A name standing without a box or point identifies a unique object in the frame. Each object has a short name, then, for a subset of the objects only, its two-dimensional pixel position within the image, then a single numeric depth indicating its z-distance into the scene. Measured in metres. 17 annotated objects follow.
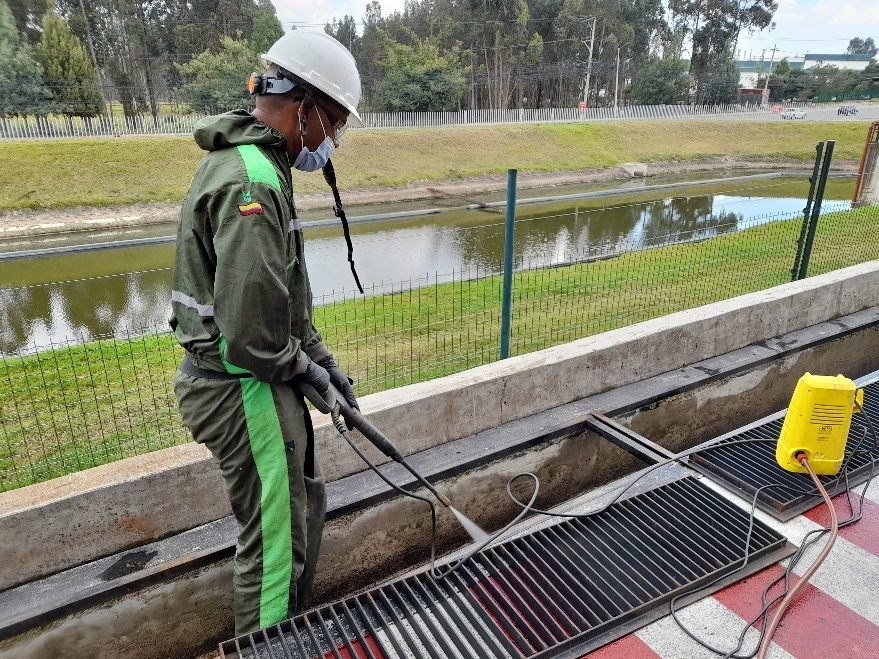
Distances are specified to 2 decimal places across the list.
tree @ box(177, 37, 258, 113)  33.00
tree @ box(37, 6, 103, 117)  29.14
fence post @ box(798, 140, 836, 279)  5.92
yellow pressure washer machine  3.10
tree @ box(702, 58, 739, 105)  52.91
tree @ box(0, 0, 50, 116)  27.81
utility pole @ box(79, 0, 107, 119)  34.46
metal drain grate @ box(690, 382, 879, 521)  3.18
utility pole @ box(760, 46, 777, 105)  54.79
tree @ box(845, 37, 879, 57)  135.12
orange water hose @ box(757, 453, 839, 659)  2.37
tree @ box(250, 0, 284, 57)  38.47
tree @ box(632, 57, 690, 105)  51.69
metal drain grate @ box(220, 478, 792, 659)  2.41
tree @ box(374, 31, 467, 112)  39.81
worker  1.94
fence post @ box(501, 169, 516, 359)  4.19
